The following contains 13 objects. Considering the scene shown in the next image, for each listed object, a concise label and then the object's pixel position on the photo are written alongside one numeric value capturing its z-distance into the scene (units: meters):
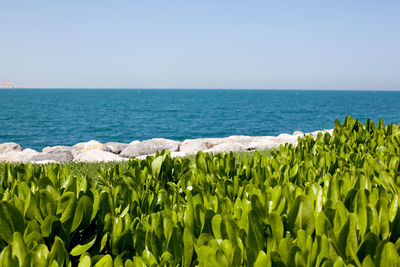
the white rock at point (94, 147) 16.10
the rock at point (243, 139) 17.40
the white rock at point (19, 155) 15.45
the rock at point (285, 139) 17.18
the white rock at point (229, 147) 13.58
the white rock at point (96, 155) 12.81
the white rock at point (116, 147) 16.82
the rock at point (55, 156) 13.62
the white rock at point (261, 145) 13.91
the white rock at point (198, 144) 15.28
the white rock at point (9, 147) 18.54
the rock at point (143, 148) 14.55
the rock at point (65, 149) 15.18
